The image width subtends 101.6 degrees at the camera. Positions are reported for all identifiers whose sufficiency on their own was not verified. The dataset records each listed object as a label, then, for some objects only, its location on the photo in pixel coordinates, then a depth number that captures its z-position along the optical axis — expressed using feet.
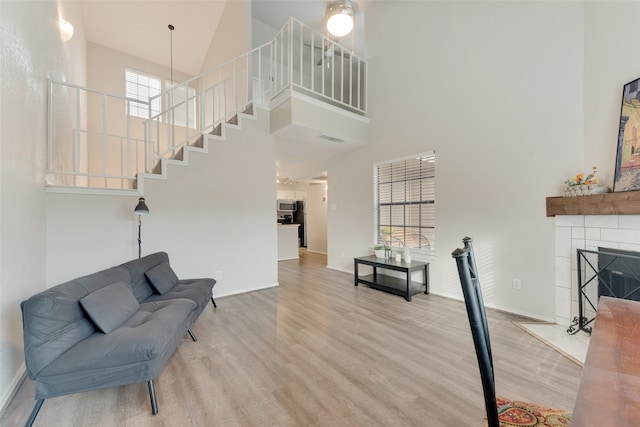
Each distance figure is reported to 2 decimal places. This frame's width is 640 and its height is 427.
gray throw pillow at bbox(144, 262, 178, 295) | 8.56
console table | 11.79
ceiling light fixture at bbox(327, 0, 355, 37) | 13.29
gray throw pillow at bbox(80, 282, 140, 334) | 5.70
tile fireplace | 7.52
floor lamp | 9.13
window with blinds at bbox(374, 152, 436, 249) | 12.87
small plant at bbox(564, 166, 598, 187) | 7.89
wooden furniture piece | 1.89
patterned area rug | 3.62
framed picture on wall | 7.14
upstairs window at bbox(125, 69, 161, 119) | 20.12
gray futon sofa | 4.81
